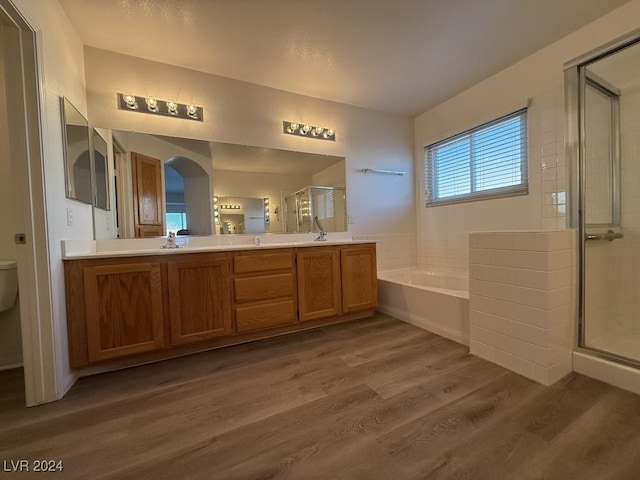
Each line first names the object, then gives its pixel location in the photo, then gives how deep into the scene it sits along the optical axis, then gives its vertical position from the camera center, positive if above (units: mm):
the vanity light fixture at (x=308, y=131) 2823 +1131
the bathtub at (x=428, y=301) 2094 -677
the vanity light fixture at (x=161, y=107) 2180 +1142
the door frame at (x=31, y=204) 1400 +212
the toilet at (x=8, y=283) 1708 -261
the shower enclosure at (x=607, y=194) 1627 +190
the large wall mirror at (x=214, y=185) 2223 +493
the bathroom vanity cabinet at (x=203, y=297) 1668 -468
